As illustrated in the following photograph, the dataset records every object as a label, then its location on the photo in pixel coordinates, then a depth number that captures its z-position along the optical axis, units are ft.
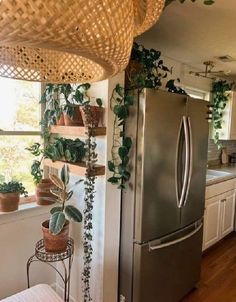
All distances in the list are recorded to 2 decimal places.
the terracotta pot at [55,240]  5.37
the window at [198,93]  11.21
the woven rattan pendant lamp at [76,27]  1.30
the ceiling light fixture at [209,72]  10.11
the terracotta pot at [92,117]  5.38
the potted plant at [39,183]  6.49
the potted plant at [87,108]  5.38
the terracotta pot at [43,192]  6.48
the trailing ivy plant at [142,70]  5.76
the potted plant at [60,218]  5.13
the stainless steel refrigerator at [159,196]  5.70
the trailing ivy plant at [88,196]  5.43
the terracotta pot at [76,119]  5.90
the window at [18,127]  6.26
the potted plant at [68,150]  6.00
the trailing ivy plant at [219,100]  11.87
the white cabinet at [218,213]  9.48
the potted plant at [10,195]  5.87
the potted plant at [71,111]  5.88
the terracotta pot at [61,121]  6.33
